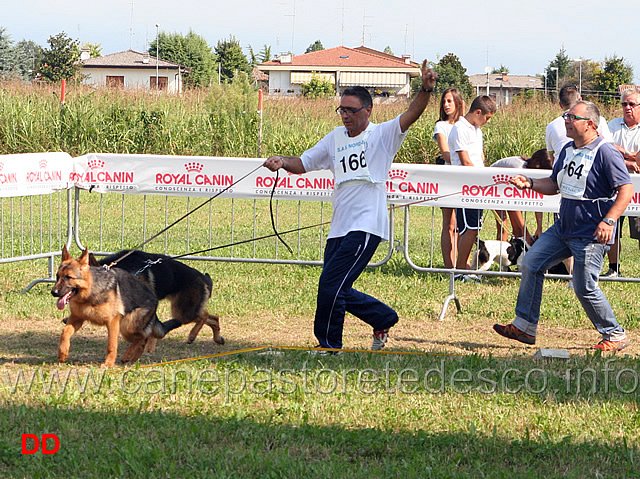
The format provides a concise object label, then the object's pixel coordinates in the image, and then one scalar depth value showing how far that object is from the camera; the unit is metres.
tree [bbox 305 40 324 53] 157.62
